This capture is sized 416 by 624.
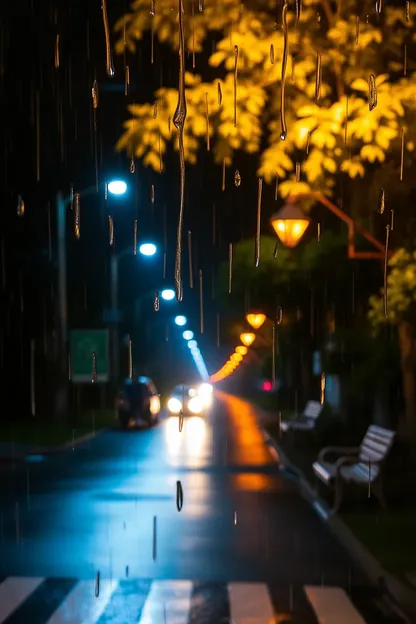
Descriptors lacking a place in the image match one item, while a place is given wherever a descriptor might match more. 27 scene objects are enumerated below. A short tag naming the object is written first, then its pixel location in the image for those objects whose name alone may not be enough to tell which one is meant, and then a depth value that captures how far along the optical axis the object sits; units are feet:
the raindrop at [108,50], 23.95
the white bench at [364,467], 47.75
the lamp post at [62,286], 110.52
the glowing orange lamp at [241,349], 218.71
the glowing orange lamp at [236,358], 274.36
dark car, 133.08
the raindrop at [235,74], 36.66
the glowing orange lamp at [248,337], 142.72
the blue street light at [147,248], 132.36
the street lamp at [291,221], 53.83
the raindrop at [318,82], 35.63
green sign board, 124.67
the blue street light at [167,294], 169.41
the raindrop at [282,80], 28.35
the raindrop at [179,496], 51.14
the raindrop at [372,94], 35.32
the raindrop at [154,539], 37.79
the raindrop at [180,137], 22.98
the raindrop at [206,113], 39.29
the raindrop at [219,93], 38.46
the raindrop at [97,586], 30.68
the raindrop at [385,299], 49.14
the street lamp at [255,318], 109.70
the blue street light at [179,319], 198.33
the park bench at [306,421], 96.43
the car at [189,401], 161.68
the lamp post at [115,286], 133.67
